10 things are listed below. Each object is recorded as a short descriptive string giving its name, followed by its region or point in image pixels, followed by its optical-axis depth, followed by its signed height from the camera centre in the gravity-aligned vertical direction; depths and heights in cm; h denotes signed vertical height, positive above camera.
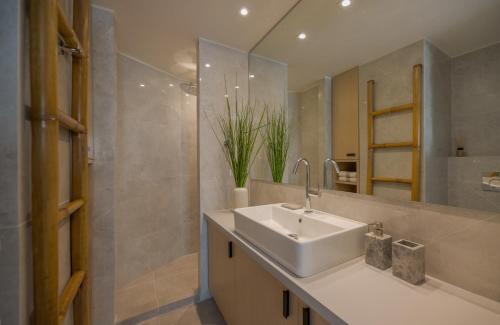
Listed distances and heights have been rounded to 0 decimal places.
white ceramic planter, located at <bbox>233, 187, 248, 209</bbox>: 168 -31
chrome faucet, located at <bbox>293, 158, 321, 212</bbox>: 125 -20
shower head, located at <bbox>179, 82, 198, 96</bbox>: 251 +91
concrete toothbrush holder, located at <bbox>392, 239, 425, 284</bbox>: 73 -37
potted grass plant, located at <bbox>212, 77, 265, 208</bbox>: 176 +20
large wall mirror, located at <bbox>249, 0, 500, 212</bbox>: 71 +29
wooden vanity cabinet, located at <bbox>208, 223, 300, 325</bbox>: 86 -69
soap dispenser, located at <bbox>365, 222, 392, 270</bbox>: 83 -37
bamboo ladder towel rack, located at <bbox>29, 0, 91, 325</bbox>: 57 +1
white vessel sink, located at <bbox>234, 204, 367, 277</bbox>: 77 -36
